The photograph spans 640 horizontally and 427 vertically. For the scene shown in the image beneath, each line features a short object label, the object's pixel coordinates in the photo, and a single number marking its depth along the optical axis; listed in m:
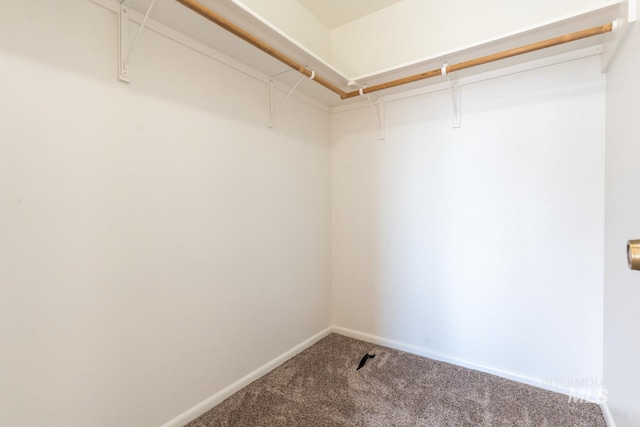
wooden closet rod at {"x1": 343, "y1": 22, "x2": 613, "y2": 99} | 1.50
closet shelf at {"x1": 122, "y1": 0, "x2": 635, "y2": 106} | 1.43
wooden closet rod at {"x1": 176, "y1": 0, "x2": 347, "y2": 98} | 1.34
